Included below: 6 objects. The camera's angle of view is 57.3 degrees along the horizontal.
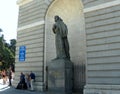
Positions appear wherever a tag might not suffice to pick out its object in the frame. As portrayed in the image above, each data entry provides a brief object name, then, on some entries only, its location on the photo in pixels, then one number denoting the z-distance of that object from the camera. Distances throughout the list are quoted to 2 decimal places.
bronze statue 7.27
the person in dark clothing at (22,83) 8.68
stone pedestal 6.84
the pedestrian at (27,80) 8.52
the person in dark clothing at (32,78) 8.29
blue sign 9.17
